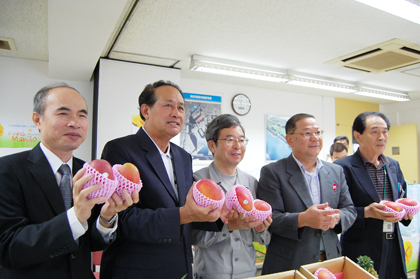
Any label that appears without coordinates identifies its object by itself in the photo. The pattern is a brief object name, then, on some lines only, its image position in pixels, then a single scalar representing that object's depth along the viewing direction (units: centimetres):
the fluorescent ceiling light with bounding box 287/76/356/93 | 483
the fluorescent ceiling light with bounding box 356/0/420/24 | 225
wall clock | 551
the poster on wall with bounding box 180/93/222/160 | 502
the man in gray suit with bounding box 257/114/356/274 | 158
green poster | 388
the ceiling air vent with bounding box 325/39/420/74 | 357
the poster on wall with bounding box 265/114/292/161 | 586
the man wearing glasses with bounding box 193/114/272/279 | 155
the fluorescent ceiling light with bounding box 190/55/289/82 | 394
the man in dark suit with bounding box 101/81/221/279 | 121
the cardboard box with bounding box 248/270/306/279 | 101
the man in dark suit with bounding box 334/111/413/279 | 191
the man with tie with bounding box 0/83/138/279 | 97
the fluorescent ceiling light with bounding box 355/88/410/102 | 569
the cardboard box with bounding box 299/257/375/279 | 111
